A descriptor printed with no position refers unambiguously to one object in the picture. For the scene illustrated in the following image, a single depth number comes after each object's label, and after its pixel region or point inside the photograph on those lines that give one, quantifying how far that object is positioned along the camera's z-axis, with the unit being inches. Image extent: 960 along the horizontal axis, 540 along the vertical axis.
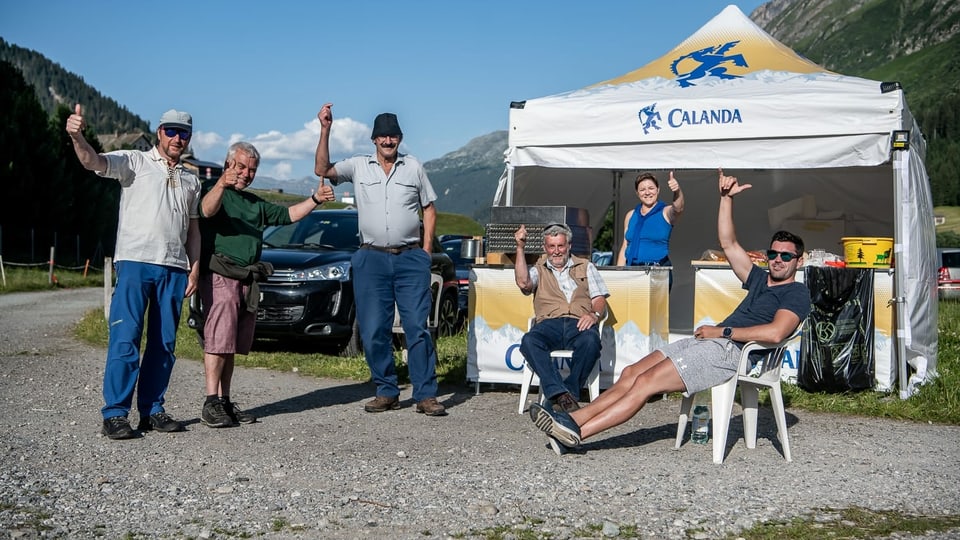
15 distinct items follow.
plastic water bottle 246.2
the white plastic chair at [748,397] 228.8
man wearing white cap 237.9
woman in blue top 339.9
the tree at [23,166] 1515.7
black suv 394.0
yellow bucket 335.6
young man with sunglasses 224.7
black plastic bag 320.8
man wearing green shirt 256.7
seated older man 277.1
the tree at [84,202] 1669.5
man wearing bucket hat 288.8
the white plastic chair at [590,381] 293.7
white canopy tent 316.2
